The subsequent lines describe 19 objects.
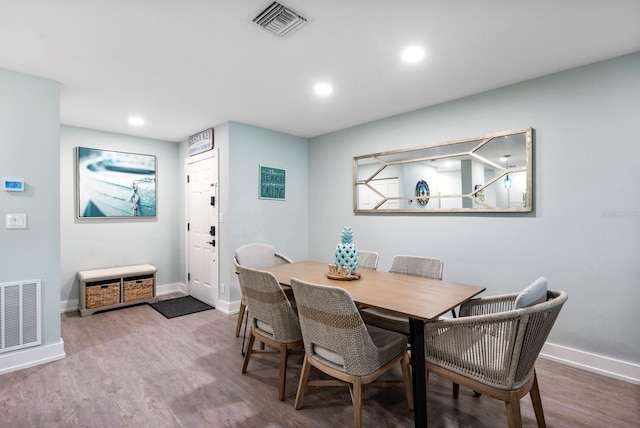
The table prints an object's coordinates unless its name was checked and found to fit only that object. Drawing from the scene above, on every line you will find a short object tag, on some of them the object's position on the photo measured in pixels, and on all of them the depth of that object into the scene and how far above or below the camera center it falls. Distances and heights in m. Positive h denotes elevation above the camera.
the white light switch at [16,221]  2.50 -0.04
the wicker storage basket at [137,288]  4.16 -0.99
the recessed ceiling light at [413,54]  2.26 +1.18
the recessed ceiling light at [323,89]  2.91 +1.19
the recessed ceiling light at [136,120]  3.81 +1.18
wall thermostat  2.49 +0.24
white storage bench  3.88 -0.95
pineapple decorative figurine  2.47 -0.33
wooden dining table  1.61 -0.51
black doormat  3.97 -1.24
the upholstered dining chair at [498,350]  1.43 -0.68
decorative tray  2.40 -0.49
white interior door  4.19 -0.21
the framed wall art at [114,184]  4.20 +0.44
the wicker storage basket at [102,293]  3.89 -0.99
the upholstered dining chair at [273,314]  2.04 -0.68
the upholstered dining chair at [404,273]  2.31 -0.52
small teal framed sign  4.29 +0.44
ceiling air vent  1.82 +1.19
